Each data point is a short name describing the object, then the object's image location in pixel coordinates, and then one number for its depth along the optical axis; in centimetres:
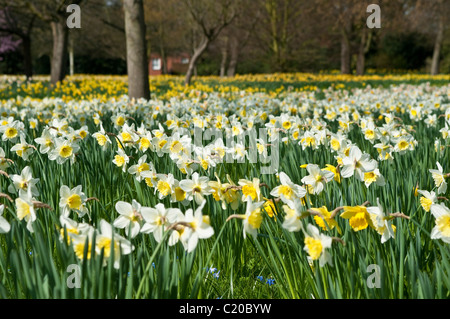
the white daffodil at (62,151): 261
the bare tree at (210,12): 1300
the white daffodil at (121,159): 261
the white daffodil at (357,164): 197
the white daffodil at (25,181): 185
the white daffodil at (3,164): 238
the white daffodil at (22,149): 273
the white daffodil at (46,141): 274
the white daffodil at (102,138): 298
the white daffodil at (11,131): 314
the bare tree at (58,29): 1255
